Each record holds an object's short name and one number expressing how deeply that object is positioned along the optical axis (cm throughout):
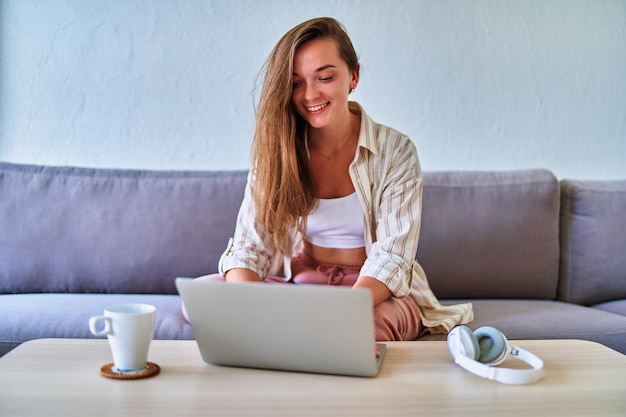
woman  165
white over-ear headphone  104
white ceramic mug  104
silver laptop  100
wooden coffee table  91
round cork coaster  103
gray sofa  221
